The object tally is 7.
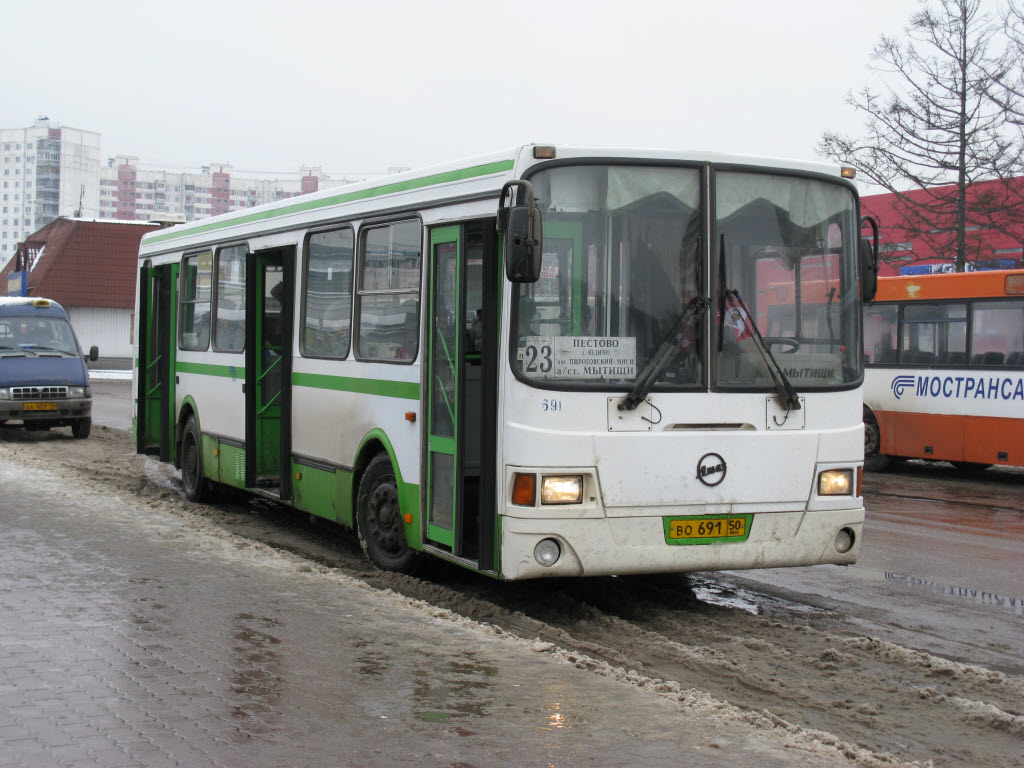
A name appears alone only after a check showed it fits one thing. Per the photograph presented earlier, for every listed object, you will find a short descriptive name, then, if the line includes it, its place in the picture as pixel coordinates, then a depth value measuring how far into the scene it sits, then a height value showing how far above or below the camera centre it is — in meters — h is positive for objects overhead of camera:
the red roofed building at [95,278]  60.47 +3.58
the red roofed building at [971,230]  26.73 +2.96
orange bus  16.83 -0.10
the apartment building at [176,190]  129.88 +17.94
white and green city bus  7.23 -0.05
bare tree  26.42 +4.72
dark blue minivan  20.72 -0.34
